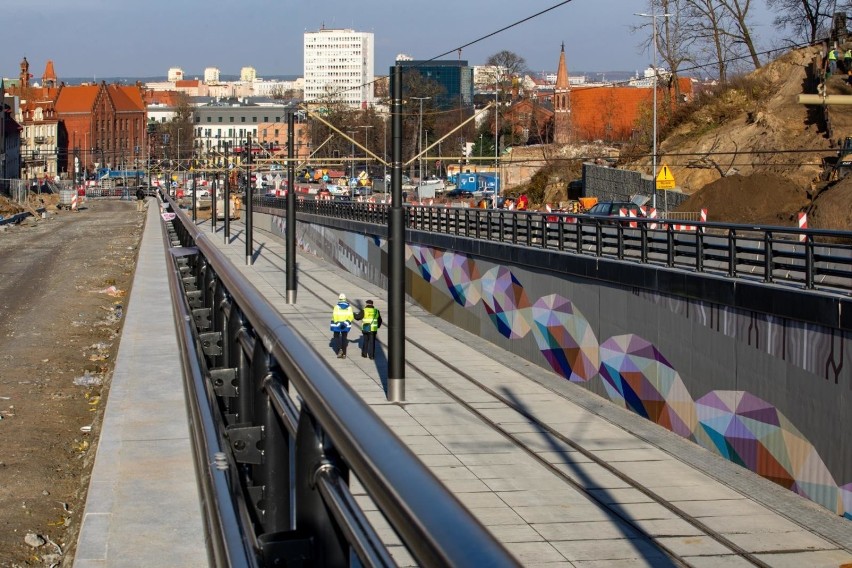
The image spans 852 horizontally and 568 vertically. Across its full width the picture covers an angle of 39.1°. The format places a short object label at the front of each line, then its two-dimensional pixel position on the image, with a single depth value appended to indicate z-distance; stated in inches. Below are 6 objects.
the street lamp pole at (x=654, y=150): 1643.7
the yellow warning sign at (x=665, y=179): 1327.3
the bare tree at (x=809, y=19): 2064.7
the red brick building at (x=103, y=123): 7022.6
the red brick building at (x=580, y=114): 4099.4
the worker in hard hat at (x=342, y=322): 1033.5
